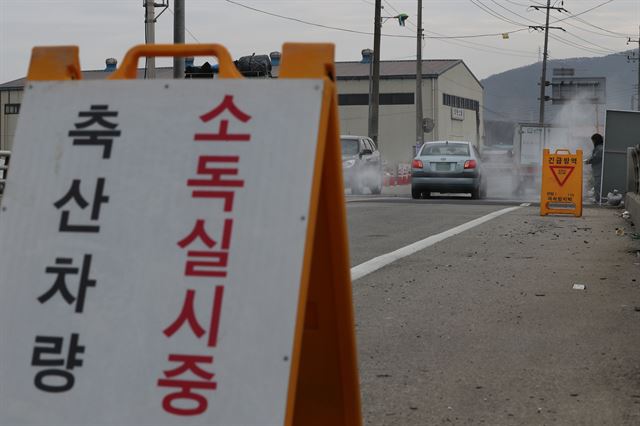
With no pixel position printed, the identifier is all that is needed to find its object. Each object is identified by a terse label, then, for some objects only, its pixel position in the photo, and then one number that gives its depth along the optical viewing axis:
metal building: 83.19
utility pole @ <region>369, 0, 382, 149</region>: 44.69
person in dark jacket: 26.50
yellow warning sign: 20.92
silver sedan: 27.25
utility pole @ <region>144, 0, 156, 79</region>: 29.53
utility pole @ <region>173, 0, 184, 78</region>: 25.25
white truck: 34.19
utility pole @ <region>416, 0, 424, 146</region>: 53.78
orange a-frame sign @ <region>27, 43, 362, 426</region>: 3.55
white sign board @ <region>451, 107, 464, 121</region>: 90.68
